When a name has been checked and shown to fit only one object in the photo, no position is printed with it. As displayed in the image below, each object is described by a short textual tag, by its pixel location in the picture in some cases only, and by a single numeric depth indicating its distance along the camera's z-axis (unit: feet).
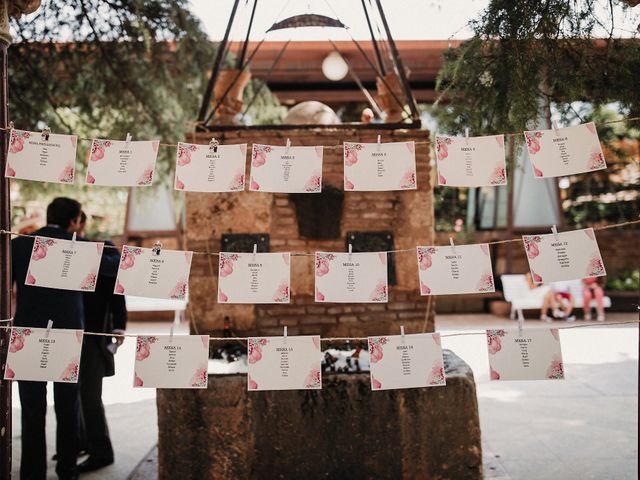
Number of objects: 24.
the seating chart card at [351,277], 8.25
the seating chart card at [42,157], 8.20
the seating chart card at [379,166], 8.46
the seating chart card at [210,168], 8.40
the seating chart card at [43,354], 8.01
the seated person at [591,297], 35.47
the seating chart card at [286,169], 8.50
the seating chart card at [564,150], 8.19
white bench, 37.24
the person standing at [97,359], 12.21
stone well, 10.58
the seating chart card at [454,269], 8.13
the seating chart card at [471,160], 8.41
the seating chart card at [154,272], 8.12
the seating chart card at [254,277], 8.21
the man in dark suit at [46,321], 10.39
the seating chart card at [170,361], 8.25
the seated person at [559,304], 36.19
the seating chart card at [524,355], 8.14
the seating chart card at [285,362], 8.24
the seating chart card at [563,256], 7.97
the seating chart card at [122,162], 8.23
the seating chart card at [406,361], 8.25
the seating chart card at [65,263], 8.03
